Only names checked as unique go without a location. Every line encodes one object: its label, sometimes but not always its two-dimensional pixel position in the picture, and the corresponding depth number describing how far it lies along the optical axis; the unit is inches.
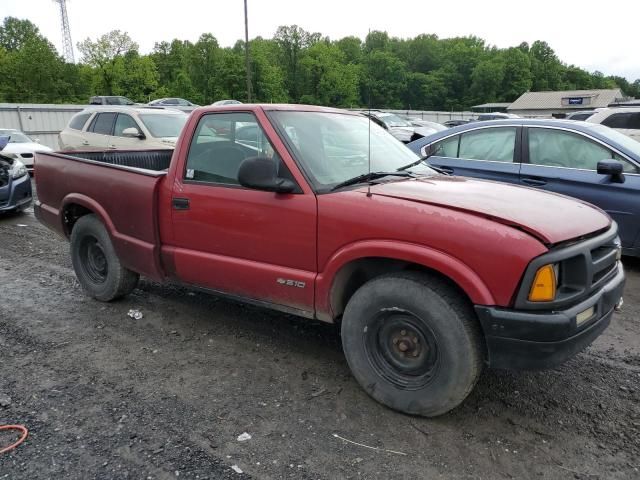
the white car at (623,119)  401.4
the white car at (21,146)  517.3
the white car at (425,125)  864.1
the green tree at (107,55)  2063.2
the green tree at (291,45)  2832.2
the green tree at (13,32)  3213.6
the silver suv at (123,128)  417.7
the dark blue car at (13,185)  339.0
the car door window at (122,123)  431.2
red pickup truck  101.1
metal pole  687.1
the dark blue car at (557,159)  212.1
